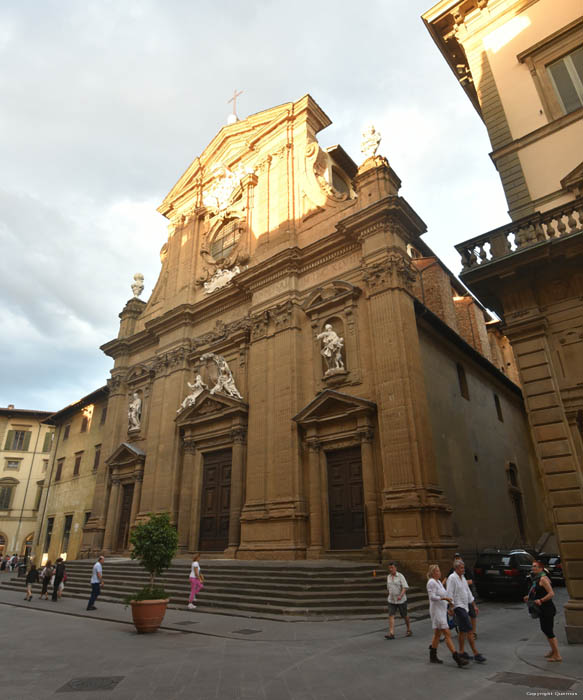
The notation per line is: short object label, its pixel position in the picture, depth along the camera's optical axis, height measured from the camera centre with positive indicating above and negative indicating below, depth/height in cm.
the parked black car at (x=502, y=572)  1319 -30
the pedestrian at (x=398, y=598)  865 -59
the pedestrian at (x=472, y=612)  699 -68
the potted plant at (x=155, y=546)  982 +41
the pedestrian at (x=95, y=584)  1273 -40
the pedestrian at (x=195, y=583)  1232 -41
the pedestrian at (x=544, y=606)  641 -58
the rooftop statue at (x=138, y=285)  2973 +1607
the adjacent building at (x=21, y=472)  4238 +818
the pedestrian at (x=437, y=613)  662 -66
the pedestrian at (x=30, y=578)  1563 -29
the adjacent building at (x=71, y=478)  2750 +510
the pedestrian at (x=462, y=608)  656 -59
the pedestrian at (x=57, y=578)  1491 -27
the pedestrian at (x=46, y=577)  1550 -25
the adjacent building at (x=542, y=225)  896 +651
